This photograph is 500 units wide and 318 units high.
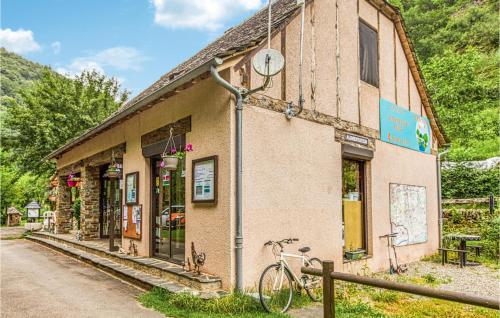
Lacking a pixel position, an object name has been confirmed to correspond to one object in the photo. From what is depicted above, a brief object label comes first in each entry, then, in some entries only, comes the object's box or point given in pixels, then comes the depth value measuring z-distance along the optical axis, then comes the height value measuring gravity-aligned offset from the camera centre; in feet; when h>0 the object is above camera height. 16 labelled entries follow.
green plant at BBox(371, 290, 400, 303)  20.16 -5.97
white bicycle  17.39 -4.85
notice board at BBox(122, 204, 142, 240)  27.09 -2.60
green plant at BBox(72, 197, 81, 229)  46.57 -3.03
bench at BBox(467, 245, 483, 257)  33.17 -5.85
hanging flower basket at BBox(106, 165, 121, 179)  29.55 +1.06
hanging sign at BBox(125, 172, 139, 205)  27.76 -0.18
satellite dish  18.22 +5.79
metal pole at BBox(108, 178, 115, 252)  29.45 -3.36
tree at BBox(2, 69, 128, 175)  59.72 +10.84
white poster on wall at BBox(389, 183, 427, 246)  30.62 -2.46
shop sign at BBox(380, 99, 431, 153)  30.76 +4.83
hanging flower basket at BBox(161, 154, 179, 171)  21.99 +1.34
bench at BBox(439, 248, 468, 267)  30.48 -5.84
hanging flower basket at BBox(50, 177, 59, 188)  49.26 +0.53
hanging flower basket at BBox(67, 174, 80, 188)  41.38 +0.54
